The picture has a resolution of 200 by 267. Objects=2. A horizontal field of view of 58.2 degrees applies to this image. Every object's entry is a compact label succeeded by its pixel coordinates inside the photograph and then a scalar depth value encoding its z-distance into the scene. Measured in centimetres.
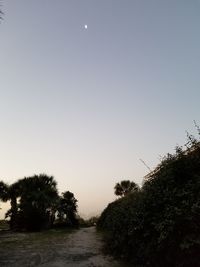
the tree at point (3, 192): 2252
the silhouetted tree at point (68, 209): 2194
